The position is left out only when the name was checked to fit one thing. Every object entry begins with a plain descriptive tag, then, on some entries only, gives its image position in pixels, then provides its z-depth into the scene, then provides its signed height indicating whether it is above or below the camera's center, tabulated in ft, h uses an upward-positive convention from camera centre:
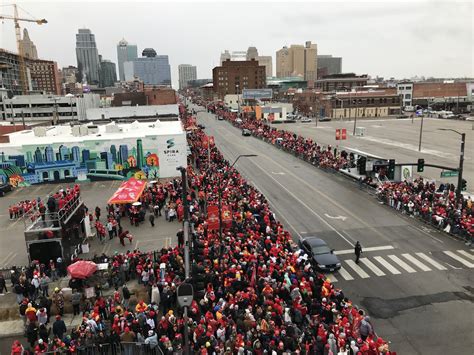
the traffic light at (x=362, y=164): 120.88 -22.10
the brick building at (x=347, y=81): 650.96 +13.65
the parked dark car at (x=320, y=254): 67.41 -27.80
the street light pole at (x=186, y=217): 40.56 -11.94
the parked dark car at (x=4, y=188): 120.88 -26.82
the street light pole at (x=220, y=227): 70.29 -23.03
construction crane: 628.28 +55.69
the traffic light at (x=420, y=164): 95.71 -17.61
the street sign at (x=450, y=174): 89.56 -19.07
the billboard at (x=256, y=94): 468.34 -2.20
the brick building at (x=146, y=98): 379.96 -2.65
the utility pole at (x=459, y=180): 88.53 -20.05
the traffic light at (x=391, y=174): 122.50 -25.58
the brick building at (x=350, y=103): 416.46 -14.12
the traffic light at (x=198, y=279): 35.56 -16.21
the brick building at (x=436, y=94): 488.44 -7.93
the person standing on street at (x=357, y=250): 70.84 -27.74
